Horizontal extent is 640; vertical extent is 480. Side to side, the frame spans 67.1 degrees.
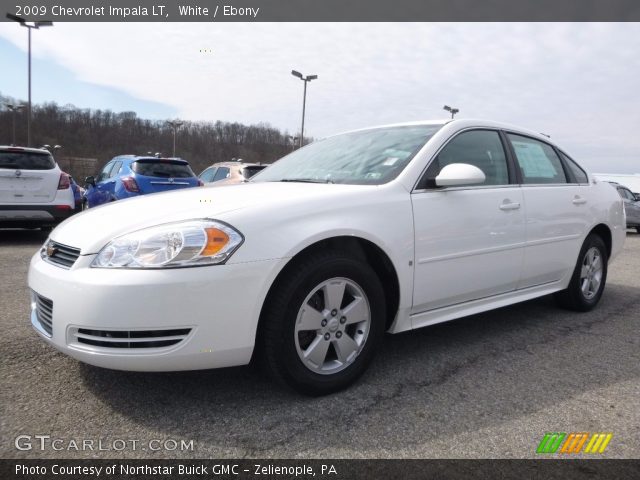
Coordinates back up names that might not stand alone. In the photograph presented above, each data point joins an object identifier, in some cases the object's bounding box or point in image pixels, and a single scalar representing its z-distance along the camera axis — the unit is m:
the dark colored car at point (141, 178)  8.51
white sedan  2.12
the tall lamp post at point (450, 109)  25.81
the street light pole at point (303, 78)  23.39
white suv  7.04
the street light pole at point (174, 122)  45.38
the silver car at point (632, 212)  14.69
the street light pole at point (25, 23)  18.98
